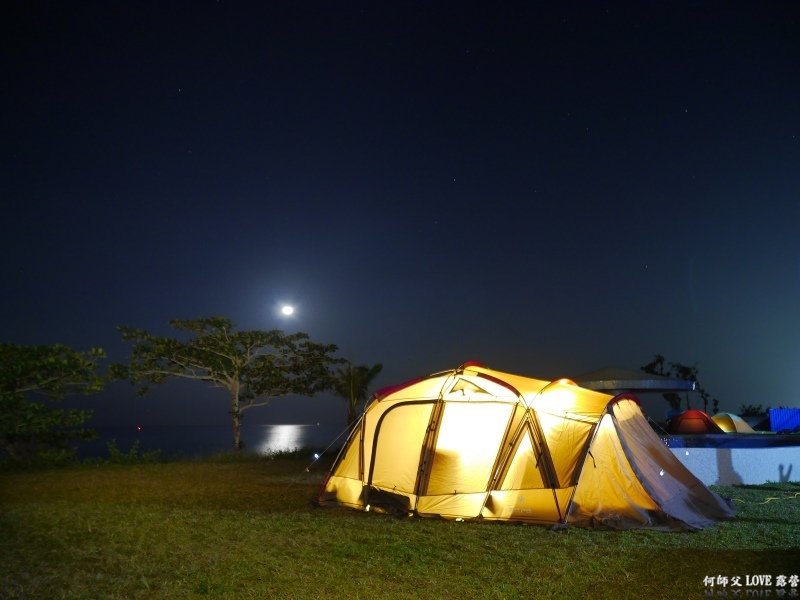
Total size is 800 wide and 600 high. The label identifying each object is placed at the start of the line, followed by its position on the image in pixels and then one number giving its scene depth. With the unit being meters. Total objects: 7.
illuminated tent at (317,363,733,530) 9.21
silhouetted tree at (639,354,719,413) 44.34
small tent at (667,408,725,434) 21.17
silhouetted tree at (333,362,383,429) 29.45
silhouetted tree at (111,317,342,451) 22.47
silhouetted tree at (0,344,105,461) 17.83
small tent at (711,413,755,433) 26.22
